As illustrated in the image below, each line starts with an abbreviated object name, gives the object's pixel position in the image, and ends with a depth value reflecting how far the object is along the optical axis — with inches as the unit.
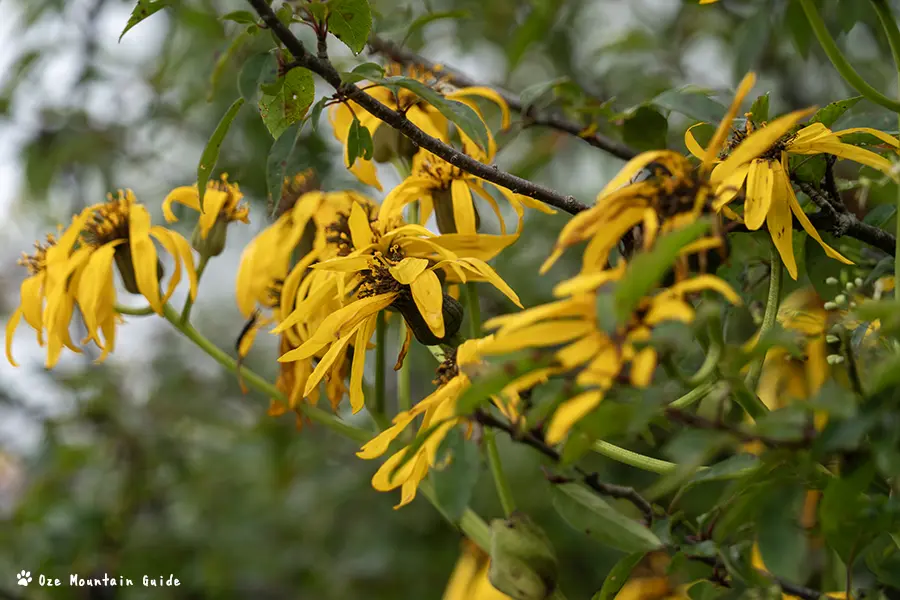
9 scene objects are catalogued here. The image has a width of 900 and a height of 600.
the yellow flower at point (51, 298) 37.8
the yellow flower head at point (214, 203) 39.2
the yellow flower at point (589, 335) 30.3
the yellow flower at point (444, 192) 36.8
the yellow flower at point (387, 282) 34.4
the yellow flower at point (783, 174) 33.8
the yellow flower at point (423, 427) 32.9
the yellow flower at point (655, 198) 31.4
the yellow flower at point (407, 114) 38.3
